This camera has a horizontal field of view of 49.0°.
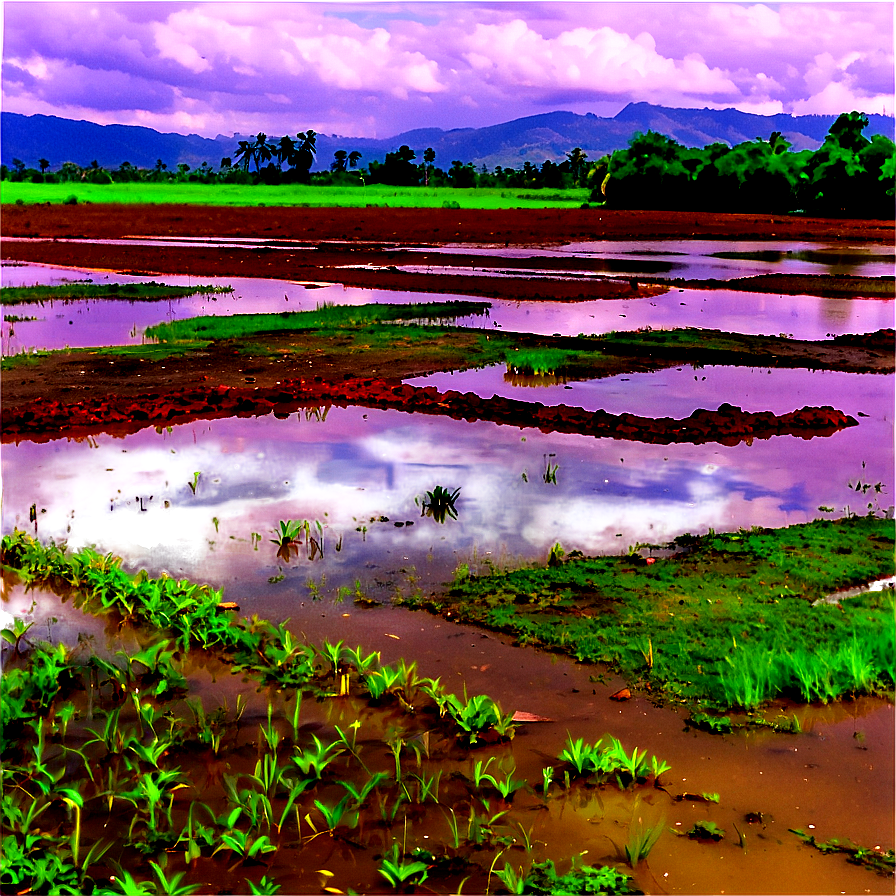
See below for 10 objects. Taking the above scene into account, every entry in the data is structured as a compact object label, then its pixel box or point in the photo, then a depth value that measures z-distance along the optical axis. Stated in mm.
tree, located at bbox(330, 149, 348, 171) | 130500
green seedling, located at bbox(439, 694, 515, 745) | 4770
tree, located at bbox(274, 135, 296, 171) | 132125
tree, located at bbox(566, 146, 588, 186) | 141125
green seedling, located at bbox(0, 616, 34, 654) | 5750
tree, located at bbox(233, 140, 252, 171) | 143375
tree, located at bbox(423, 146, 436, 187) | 122938
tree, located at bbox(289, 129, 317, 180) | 127500
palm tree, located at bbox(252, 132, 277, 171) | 141475
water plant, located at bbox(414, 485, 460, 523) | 8059
